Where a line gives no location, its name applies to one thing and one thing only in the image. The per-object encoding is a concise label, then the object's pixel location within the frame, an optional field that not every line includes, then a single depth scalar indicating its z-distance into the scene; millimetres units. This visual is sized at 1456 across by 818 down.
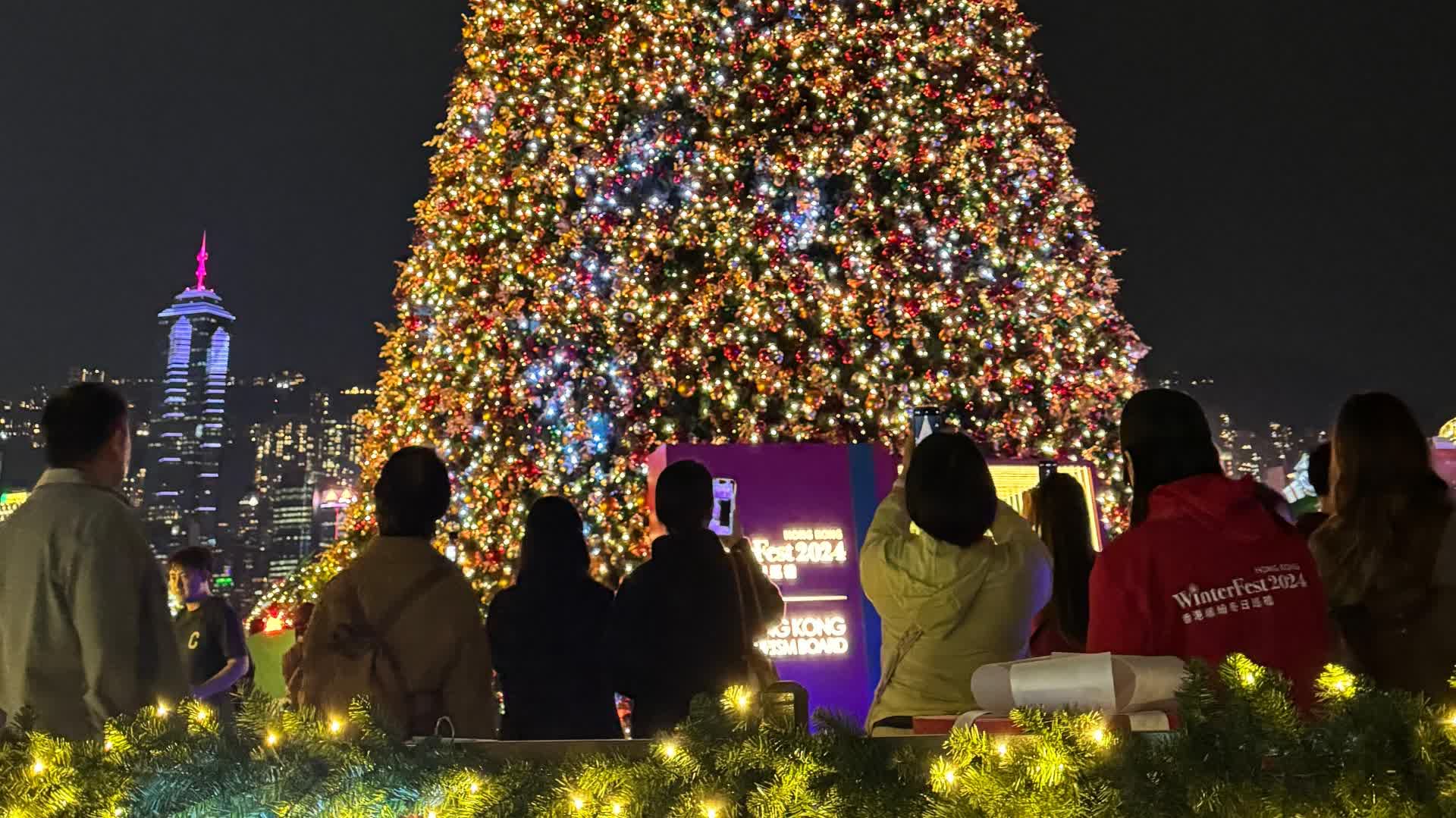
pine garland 1097
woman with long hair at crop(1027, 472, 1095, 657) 2885
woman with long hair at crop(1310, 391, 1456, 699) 2197
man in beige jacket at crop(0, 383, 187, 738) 2494
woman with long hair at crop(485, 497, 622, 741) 3102
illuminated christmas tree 7523
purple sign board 6273
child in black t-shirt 5074
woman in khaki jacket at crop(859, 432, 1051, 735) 2701
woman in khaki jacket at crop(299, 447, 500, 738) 2615
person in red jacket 1812
